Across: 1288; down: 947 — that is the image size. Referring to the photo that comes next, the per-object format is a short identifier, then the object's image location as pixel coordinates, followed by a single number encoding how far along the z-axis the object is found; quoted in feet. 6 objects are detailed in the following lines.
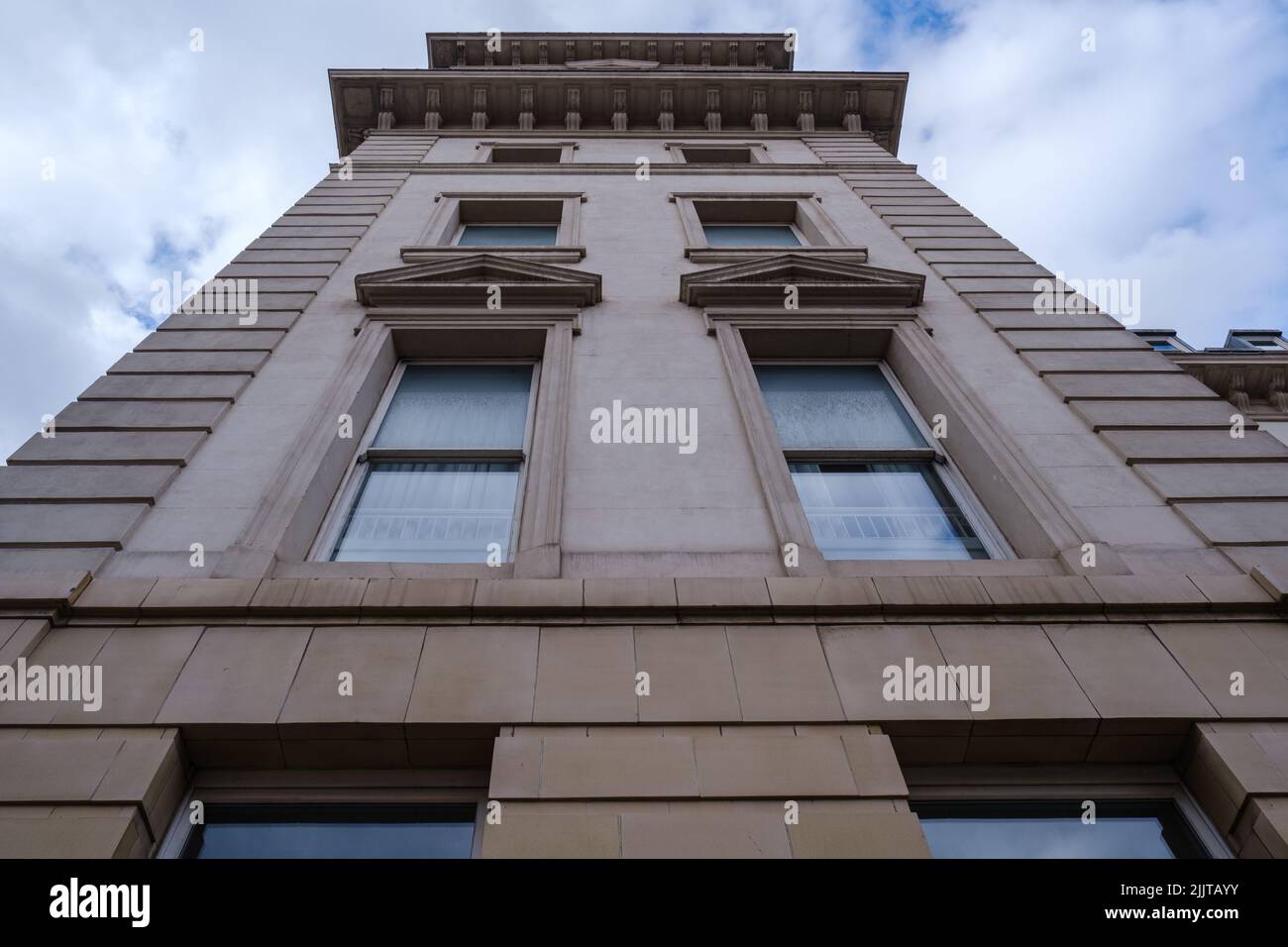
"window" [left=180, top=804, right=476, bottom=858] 15.28
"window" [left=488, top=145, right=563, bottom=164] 61.00
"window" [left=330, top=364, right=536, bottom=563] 22.98
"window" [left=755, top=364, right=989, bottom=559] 23.48
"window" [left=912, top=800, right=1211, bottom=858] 15.51
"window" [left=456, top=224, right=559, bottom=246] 46.42
